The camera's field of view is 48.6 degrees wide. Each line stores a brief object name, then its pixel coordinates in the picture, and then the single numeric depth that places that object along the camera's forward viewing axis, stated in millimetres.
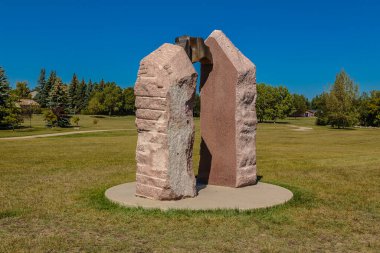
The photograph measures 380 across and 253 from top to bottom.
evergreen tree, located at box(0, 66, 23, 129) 47250
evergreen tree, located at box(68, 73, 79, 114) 104931
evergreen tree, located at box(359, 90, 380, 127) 70875
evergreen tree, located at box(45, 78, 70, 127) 62044
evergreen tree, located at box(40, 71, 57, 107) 92619
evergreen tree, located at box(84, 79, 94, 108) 108812
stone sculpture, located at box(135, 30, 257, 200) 9930
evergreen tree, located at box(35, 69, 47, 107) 121400
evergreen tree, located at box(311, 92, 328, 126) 69988
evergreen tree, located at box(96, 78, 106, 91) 117888
